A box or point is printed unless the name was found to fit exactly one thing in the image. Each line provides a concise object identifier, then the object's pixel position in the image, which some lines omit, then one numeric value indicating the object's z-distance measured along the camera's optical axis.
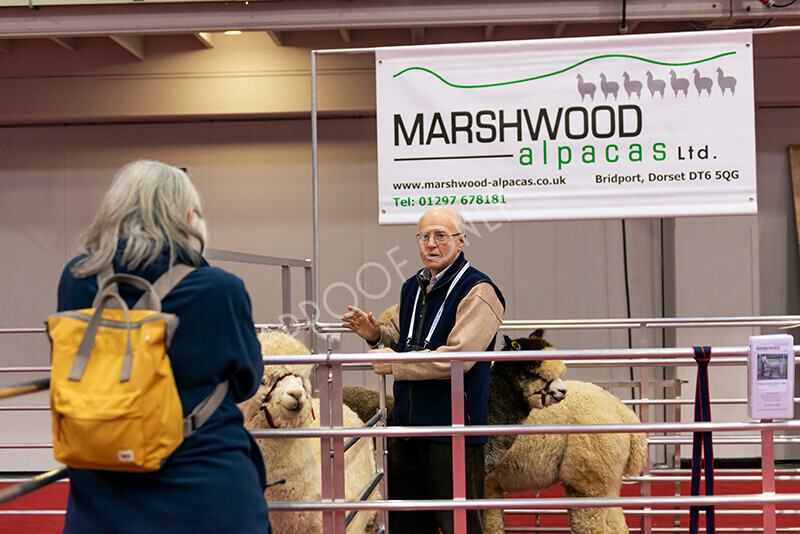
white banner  3.32
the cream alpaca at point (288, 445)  2.67
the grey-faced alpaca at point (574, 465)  3.72
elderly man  2.63
